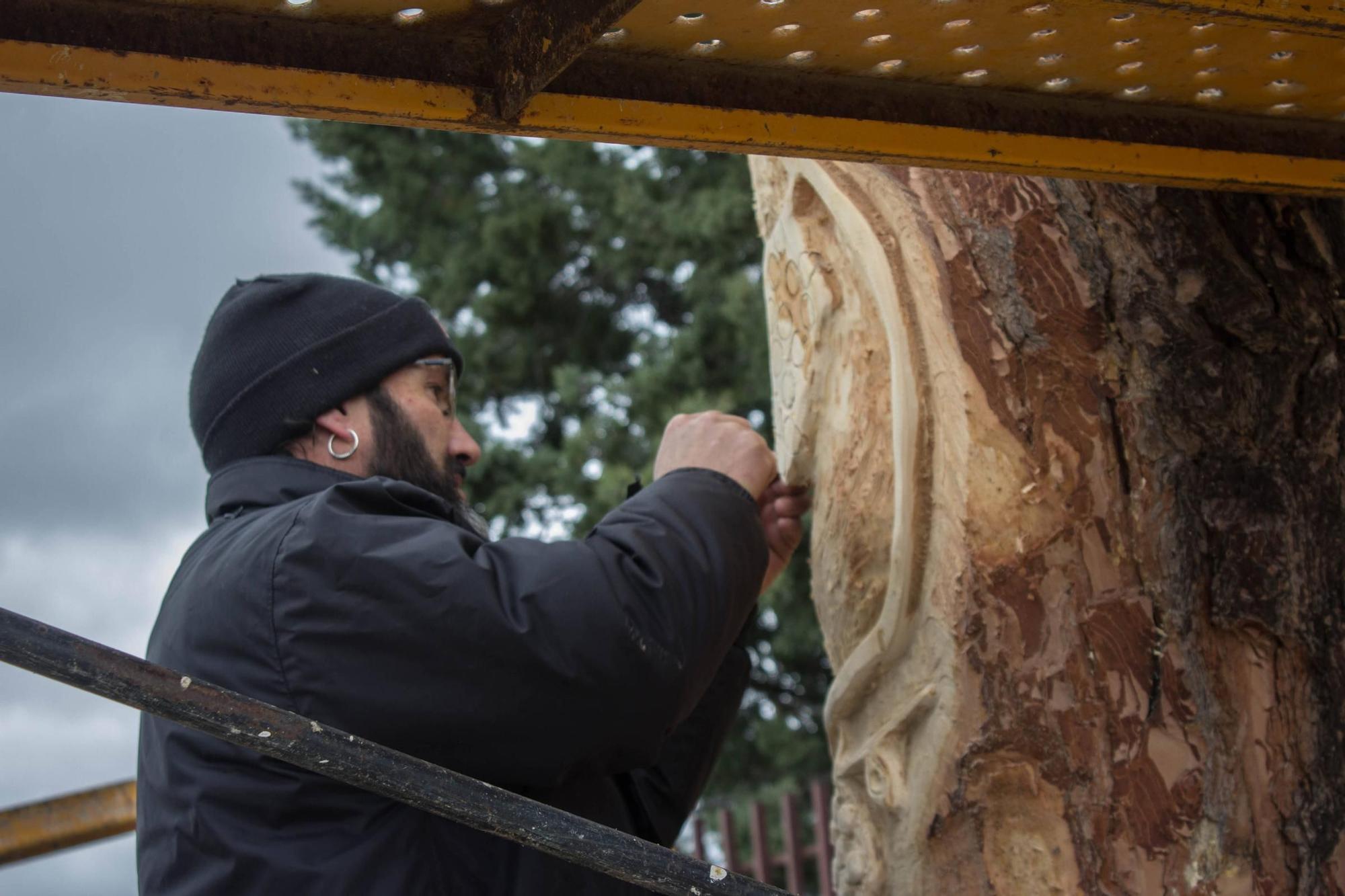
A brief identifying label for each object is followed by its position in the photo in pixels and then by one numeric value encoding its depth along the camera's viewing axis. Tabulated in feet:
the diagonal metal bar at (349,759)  3.65
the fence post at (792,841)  14.55
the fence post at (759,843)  15.10
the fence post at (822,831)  14.83
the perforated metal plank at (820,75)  3.81
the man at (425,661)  4.84
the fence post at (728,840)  15.03
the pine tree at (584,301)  18.66
